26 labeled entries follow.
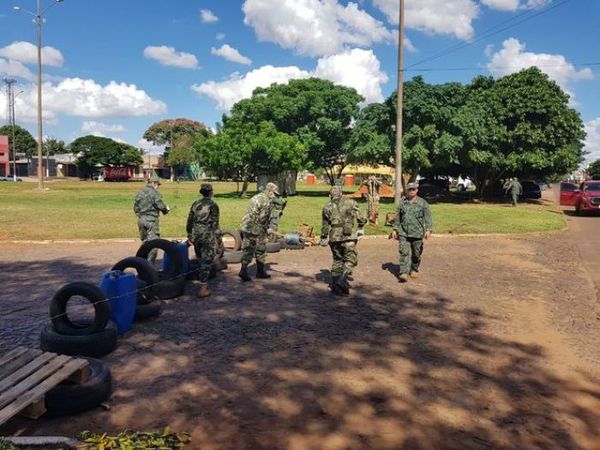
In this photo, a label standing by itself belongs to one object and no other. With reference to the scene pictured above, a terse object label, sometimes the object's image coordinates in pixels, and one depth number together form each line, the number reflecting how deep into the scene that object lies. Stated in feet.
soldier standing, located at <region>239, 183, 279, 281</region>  29.76
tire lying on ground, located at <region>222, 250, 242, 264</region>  36.15
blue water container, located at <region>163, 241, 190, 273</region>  27.71
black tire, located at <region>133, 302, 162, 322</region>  22.18
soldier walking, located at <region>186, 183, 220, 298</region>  27.50
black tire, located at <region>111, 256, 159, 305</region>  22.98
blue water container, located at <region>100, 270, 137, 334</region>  19.76
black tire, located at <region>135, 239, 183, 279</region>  26.53
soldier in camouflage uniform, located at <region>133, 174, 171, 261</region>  33.32
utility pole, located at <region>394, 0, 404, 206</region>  66.85
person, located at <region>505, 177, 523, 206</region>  97.74
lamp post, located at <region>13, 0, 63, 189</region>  118.42
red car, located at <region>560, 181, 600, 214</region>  83.30
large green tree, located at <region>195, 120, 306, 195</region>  111.45
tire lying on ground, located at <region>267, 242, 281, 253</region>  41.58
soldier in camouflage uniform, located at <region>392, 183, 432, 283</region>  31.01
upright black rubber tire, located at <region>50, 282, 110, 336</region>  17.81
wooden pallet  12.59
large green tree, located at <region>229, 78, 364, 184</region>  127.95
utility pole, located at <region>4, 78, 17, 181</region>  276.82
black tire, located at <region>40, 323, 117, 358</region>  17.28
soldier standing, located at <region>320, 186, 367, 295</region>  27.43
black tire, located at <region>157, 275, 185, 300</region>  25.67
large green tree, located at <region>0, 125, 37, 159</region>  329.72
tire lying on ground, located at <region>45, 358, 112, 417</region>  13.74
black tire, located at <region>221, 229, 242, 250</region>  39.24
